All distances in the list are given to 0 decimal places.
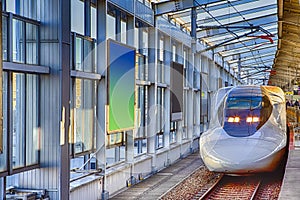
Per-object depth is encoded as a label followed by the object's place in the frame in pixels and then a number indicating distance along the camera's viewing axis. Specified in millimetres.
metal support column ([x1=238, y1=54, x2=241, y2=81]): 38531
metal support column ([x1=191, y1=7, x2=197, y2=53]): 22141
